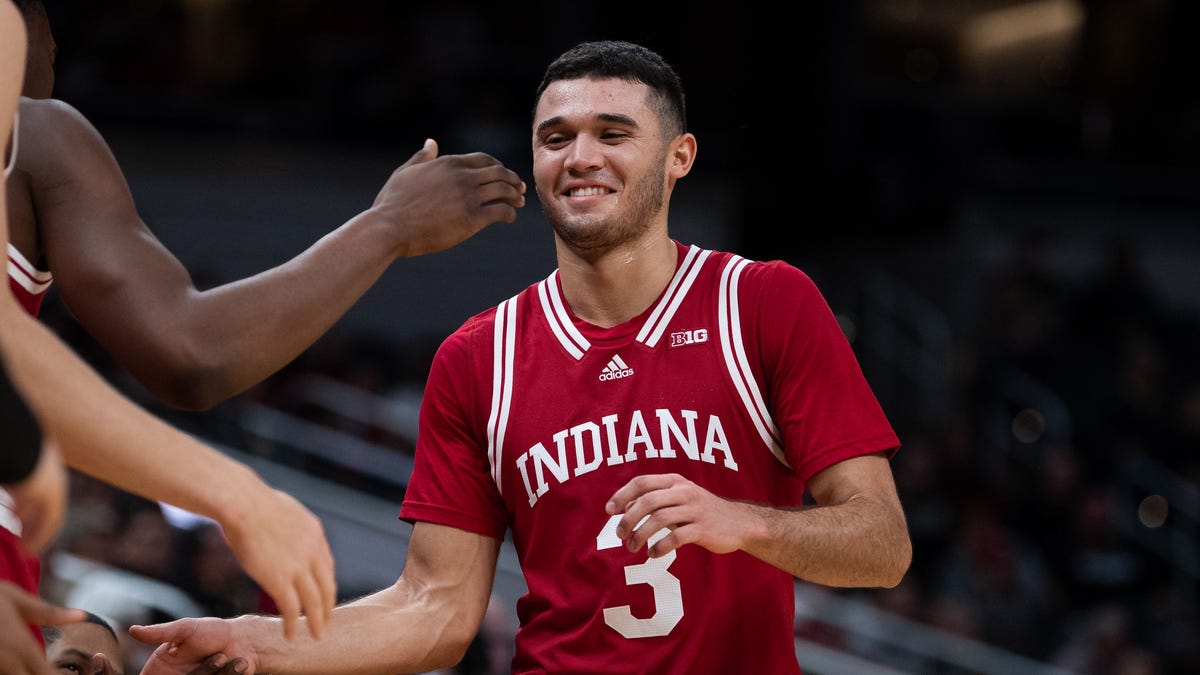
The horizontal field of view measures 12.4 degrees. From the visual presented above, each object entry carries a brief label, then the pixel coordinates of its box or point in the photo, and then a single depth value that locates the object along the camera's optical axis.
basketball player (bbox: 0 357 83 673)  5.10
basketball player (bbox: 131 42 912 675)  6.18
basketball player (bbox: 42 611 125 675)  6.11
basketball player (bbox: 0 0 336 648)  5.51
